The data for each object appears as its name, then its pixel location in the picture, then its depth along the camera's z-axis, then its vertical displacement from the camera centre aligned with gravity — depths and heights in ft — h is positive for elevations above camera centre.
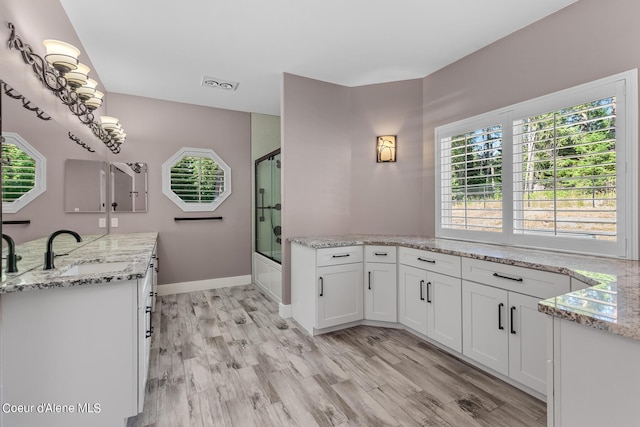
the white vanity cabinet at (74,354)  4.62 -2.29
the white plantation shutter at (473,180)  8.71 +0.96
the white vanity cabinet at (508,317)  5.99 -2.34
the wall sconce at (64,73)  5.76 +2.99
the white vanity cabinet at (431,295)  7.79 -2.36
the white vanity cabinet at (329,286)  9.27 -2.38
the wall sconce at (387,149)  11.32 +2.34
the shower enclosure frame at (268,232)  12.20 -0.93
